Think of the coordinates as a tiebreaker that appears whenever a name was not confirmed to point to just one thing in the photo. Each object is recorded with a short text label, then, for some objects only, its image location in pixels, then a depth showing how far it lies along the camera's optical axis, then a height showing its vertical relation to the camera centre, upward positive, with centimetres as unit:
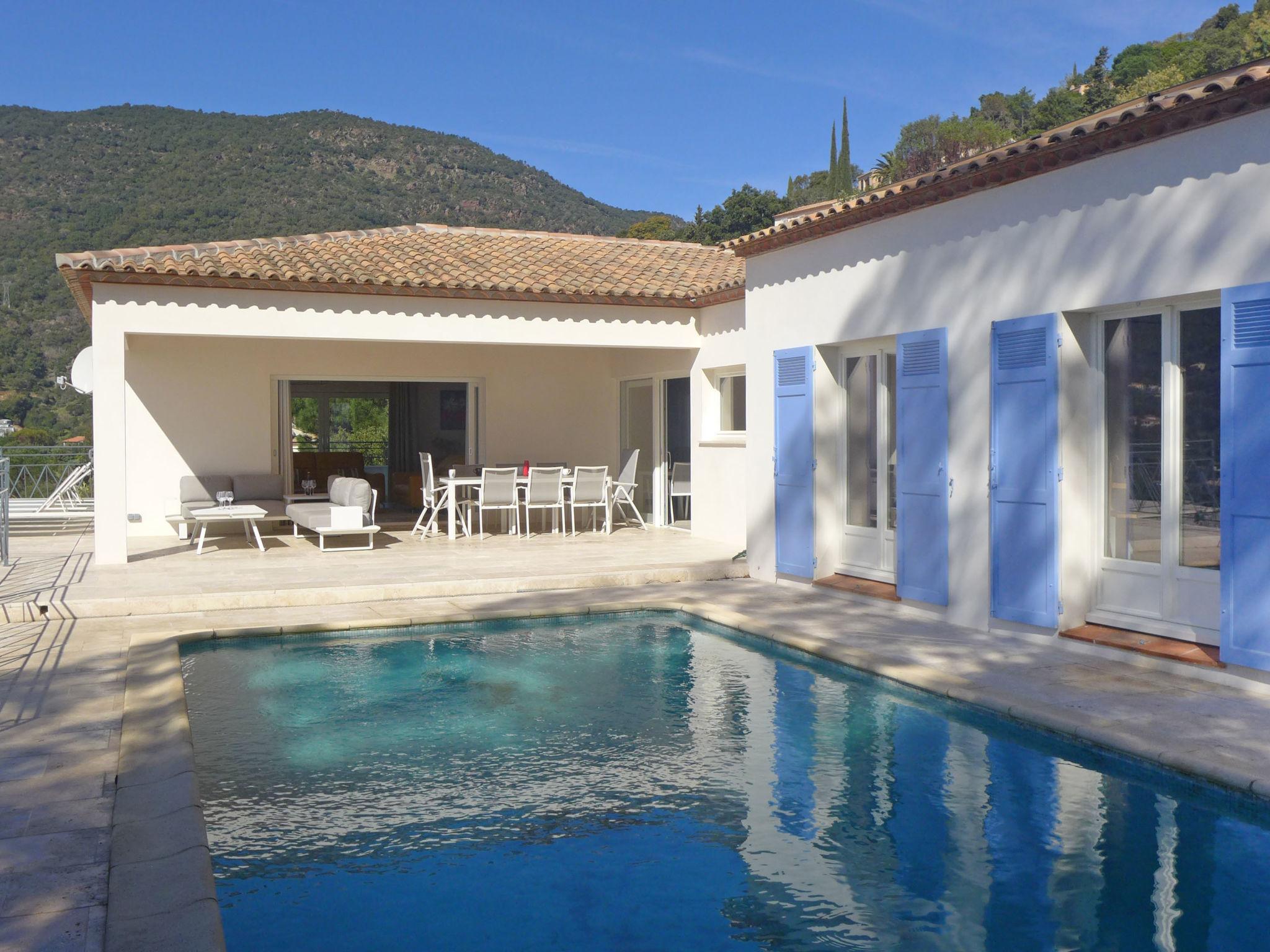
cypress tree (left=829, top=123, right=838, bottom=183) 5777 +1663
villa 609 +81
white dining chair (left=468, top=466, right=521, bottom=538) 1284 -48
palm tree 5006 +1400
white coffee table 1156 -68
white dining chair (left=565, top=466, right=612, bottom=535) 1334 -49
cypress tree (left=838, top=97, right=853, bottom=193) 5431 +1473
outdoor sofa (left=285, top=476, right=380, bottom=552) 1189 -69
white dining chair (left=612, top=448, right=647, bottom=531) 1411 -46
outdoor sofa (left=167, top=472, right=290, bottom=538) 1320 -52
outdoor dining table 1318 -54
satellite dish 1550 +116
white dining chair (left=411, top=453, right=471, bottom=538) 1362 -59
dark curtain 1988 +49
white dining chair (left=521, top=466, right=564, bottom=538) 1299 -47
